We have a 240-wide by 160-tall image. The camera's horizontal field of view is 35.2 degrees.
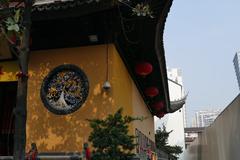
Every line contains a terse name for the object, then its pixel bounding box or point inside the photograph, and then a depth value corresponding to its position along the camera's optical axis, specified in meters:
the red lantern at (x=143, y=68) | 8.23
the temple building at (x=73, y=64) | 5.96
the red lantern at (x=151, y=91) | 10.75
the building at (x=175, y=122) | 38.47
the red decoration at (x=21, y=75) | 3.93
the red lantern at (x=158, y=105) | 13.36
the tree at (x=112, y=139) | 4.84
